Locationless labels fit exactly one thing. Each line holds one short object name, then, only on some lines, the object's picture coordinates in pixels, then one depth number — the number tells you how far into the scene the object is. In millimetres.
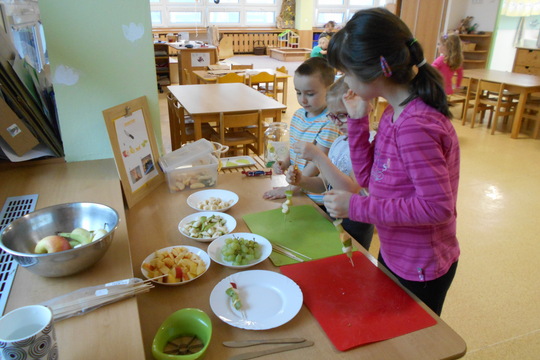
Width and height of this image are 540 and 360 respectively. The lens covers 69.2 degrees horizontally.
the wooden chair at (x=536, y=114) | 5164
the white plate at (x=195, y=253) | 1111
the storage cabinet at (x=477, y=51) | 8180
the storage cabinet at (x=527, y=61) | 6730
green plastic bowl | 886
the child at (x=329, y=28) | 6986
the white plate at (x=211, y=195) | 1590
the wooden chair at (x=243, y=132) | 3546
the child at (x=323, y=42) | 6203
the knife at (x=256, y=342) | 891
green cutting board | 1270
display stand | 1496
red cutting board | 937
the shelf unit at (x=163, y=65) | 8367
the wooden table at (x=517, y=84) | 5035
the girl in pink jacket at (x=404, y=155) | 910
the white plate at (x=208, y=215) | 1379
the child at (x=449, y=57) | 4867
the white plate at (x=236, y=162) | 2160
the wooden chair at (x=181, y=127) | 4034
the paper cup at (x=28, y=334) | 626
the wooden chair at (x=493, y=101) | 5243
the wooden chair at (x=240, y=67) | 6613
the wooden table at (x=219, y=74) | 5703
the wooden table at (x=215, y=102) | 3578
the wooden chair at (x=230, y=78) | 5339
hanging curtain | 6984
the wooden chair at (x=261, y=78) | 5566
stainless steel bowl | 930
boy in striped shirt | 1637
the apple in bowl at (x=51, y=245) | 968
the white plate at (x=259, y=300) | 959
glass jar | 1742
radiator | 12328
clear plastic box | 1674
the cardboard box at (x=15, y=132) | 1499
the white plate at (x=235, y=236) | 1168
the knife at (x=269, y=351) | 857
